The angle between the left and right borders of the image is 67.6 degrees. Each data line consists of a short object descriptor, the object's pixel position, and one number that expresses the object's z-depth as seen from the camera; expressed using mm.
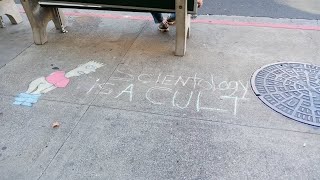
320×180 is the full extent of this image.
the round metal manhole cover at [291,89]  2126
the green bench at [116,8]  2699
